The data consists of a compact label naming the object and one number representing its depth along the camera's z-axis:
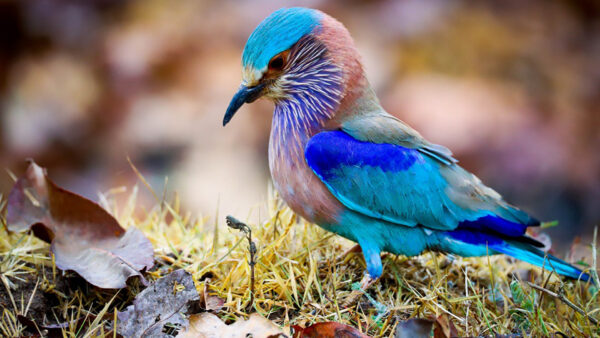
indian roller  6.21
